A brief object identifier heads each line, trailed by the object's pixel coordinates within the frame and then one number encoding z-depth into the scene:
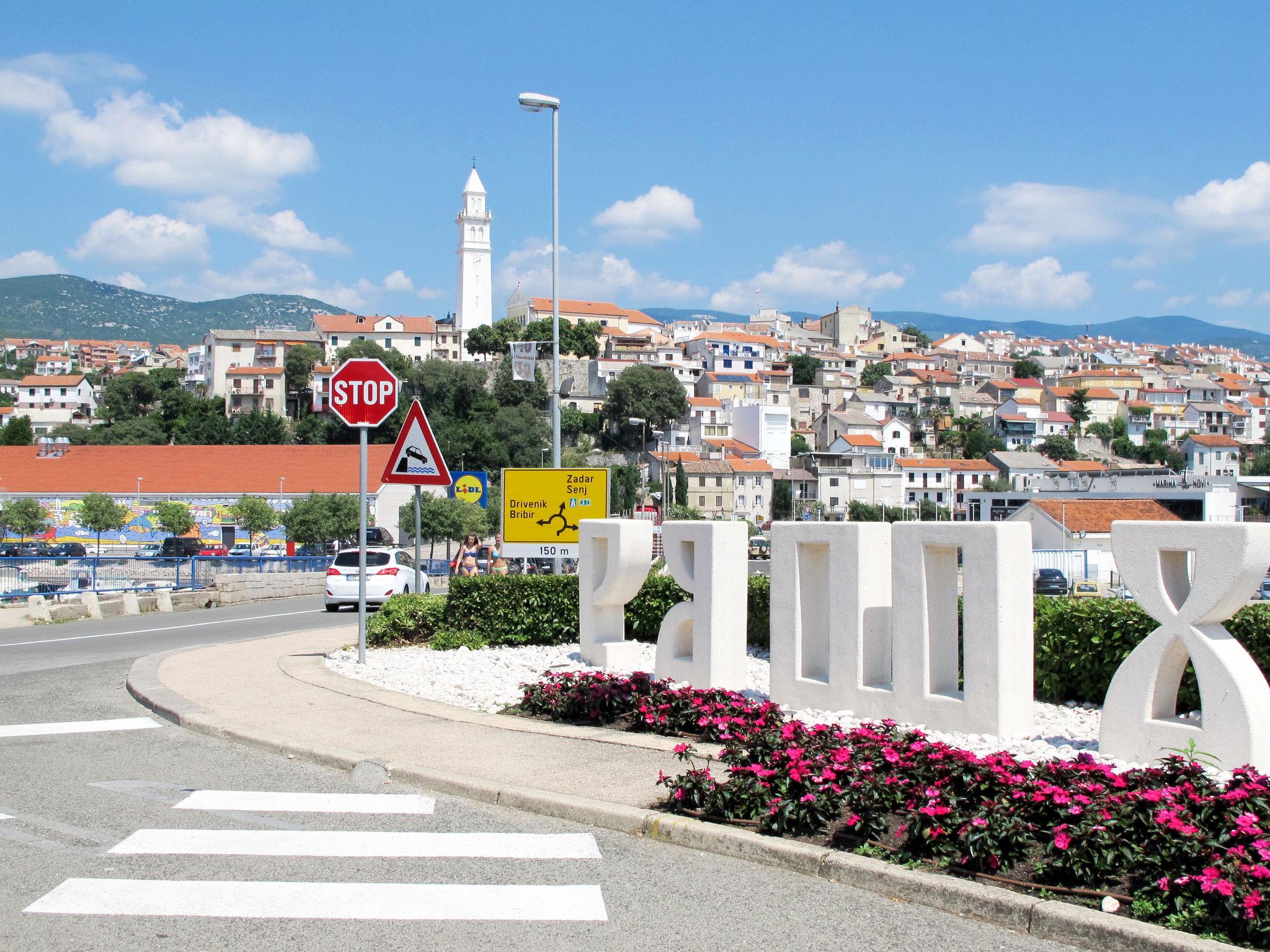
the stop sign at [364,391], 12.88
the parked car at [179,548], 55.72
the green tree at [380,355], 128.88
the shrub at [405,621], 15.09
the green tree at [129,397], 145.12
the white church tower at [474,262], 174.62
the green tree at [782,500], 124.12
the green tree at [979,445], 154.50
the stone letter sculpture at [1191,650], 7.74
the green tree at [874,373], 182.75
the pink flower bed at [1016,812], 5.07
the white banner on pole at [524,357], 22.14
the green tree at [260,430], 121.88
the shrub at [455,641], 14.62
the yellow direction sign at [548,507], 16.72
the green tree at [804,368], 176.38
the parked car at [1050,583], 41.31
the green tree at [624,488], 89.81
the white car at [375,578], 25.27
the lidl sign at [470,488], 21.66
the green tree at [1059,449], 155.00
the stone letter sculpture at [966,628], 9.05
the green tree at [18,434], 137.38
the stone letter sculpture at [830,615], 10.06
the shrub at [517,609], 15.05
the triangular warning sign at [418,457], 13.62
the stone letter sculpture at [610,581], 13.04
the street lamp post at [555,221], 21.08
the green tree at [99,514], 70.81
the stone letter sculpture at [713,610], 11.26
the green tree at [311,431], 125.00
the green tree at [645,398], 130.50
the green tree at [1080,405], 177.00
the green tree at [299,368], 142.12
